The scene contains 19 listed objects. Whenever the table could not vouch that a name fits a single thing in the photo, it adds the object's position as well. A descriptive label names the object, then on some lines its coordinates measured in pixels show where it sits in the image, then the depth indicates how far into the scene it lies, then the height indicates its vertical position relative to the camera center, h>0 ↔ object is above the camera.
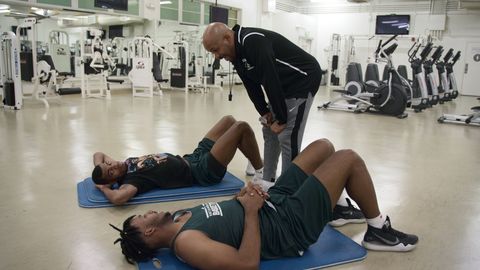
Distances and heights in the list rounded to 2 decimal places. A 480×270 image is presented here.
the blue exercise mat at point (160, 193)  2.61 -0.86
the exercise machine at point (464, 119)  6.67 -0.66
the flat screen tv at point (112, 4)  9.73 +1.64
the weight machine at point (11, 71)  6.35 -0.10
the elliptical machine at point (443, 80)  9.90 +0.01
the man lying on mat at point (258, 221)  1.56 -0.64
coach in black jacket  2.25 +0.01
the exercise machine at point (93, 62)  8.28 +0.14
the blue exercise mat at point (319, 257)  1.81 -0.89
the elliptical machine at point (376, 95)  7.23 -0.33
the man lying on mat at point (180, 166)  2.54 -0.66
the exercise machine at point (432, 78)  8.78 +0.04
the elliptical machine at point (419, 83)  8.09 -0.07
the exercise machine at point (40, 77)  6.80 -0.20
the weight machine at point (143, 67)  9.07 +0.07
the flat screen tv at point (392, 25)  14.05 +1.95
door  13.09 +0.35
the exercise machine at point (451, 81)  10.53 -0.01
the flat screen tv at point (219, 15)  12.43 +1.86
